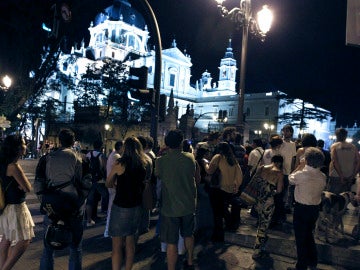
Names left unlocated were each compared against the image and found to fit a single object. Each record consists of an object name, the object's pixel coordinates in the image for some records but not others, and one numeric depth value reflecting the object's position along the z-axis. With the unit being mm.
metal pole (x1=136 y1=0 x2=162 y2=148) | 7691
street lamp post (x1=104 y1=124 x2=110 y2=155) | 38212
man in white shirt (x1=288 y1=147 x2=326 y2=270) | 4785
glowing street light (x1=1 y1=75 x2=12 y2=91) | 15548
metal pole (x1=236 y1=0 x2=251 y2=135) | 9992
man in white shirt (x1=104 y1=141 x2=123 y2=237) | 7021
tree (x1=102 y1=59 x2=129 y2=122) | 42062
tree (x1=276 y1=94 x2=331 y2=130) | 42750
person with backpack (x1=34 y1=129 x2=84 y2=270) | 4078
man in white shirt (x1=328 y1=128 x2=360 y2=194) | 6352
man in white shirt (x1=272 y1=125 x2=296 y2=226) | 7348
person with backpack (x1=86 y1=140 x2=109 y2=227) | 7871
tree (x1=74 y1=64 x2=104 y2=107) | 44094
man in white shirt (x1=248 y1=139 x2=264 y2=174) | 7717
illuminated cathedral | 79688
